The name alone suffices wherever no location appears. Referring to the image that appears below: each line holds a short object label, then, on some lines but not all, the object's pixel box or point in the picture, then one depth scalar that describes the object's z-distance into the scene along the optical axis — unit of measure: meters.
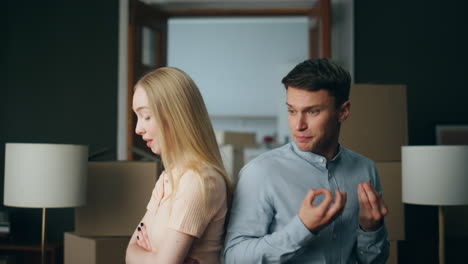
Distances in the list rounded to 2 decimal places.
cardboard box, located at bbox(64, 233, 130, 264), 2.71
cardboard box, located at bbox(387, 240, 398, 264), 2.84
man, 1.36
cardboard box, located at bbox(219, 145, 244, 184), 6.42
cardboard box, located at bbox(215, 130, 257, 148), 6.49
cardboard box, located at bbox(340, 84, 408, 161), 2.94
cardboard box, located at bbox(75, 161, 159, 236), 2.76
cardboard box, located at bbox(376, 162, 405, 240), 2.90
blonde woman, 1.44
